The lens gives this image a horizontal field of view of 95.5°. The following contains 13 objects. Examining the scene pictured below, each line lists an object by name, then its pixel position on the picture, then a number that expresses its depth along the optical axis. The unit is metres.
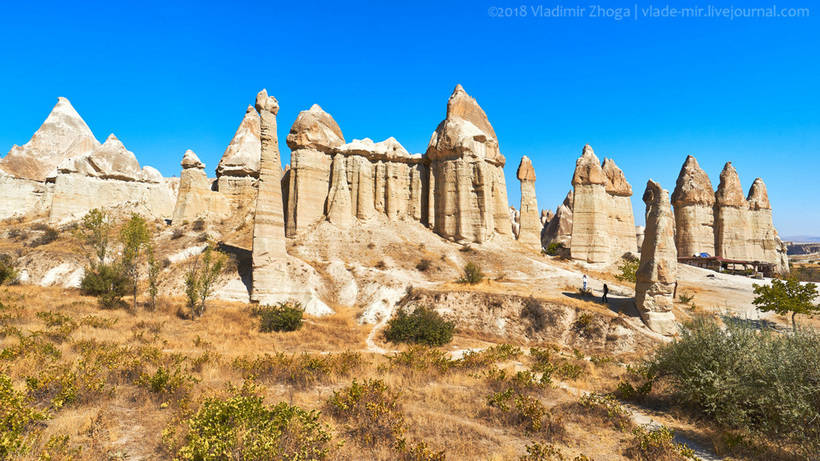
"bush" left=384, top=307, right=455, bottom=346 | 17.80
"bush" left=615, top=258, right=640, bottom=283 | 30.00
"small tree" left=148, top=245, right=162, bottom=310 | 19.93
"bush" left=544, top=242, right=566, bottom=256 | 46.42
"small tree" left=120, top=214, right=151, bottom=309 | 20.47
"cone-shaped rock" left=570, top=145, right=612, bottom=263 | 38.94
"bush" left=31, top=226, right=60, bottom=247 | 30.94
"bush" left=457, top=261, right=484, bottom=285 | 25.66
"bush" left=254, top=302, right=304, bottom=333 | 18.28
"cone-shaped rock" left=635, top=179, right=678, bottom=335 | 18.50
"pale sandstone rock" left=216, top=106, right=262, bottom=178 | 42.81
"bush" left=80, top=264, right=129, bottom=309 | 21.42
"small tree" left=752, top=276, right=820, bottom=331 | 19.19
